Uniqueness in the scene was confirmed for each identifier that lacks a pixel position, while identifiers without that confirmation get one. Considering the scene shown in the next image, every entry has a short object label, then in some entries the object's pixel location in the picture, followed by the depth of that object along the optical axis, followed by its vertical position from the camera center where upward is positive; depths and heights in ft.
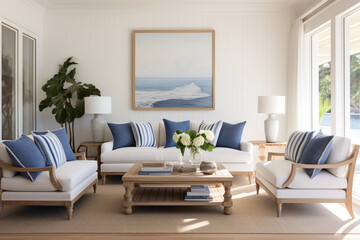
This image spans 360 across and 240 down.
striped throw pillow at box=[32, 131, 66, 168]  11.82 -1.06
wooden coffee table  11.30 -2.23
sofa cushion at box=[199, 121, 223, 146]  17.56 -0.45
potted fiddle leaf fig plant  18.97 +1.47
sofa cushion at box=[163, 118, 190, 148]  17.83 -0.46
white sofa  16.22 -1.91
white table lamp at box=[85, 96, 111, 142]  18.26 +0.54
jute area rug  10.10 -3.34
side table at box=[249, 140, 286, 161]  17.02 -1.32
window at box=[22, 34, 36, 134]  18.37 +2.04
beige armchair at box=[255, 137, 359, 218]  11.03 -2.25
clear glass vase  12.53 -1.41
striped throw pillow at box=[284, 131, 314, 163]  12.38 -0.99
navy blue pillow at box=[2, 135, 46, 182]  10.79 -1.16
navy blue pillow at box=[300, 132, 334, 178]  11.09 -1.11
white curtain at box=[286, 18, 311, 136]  18.69 +1.80
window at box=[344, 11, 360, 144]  14.10 +1.96
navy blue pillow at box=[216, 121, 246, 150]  17.53 -0.88
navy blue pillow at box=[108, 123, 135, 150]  17.72 -0.84
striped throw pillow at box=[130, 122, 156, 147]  17.71 -0.83
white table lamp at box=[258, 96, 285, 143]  17.53 +0.52
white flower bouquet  12.14 -0.76
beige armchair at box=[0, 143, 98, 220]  10.93 -2.28
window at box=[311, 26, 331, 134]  16.70 +2.26
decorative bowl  11.78 -1.72
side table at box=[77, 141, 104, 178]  17.94 -1.38
